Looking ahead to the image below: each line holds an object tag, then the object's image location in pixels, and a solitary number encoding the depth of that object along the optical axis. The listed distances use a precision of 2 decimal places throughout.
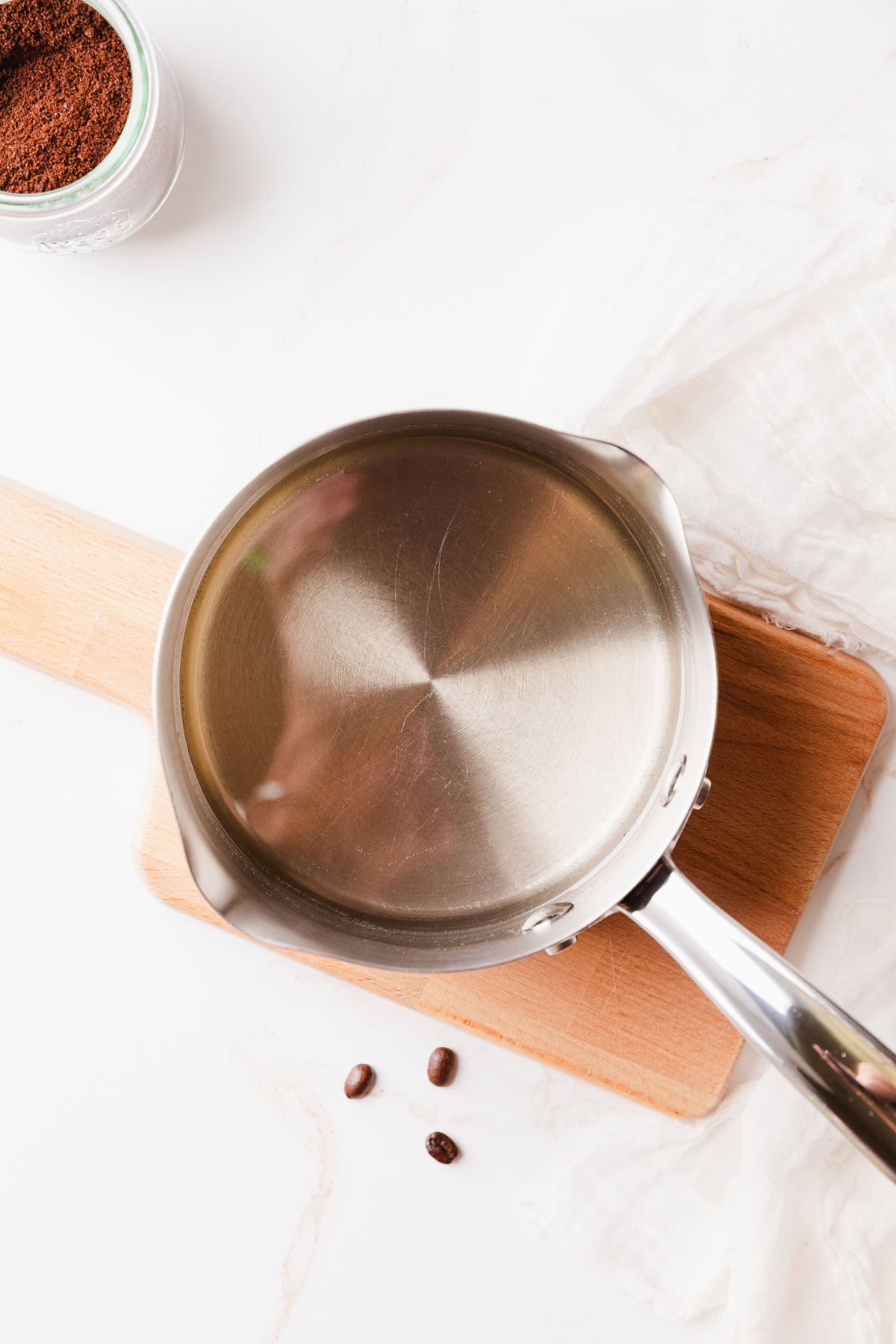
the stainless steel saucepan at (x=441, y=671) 0.71
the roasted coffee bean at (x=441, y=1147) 0.79
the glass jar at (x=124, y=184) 0.68
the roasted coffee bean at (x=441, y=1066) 0.78
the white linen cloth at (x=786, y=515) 0.70
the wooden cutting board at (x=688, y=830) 0.70
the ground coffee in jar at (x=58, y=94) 0.69
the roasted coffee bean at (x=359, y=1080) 0.79
